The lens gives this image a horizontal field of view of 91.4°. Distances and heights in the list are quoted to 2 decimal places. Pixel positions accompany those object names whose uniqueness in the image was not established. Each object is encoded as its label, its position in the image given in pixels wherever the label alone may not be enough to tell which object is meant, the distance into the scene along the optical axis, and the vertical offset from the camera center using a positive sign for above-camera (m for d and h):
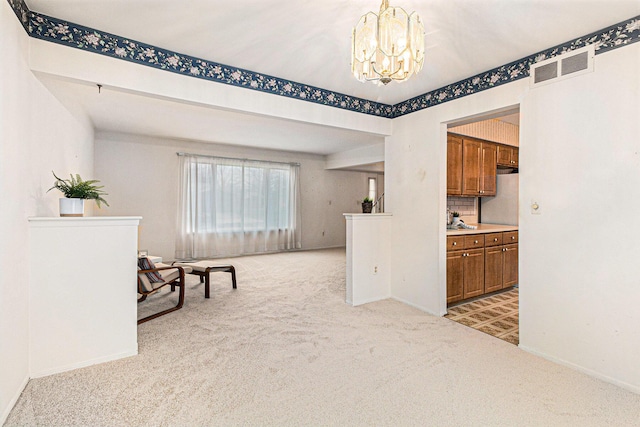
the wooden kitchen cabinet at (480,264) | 3.69 -0.66
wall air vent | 2.31 +1.14
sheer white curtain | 6.59 +0.11
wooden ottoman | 4.00 -0.79
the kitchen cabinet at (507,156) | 4.86 +0.90
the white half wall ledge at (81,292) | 2.17 -0.59
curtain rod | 6.48 +1.21
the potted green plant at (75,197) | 2.35 +0.12
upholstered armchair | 3.18 -0.72
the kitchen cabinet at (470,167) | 4.20 +0.65
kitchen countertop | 3.74 -0.22
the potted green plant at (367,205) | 4.82 +0.11
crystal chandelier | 1.57 +0.86
